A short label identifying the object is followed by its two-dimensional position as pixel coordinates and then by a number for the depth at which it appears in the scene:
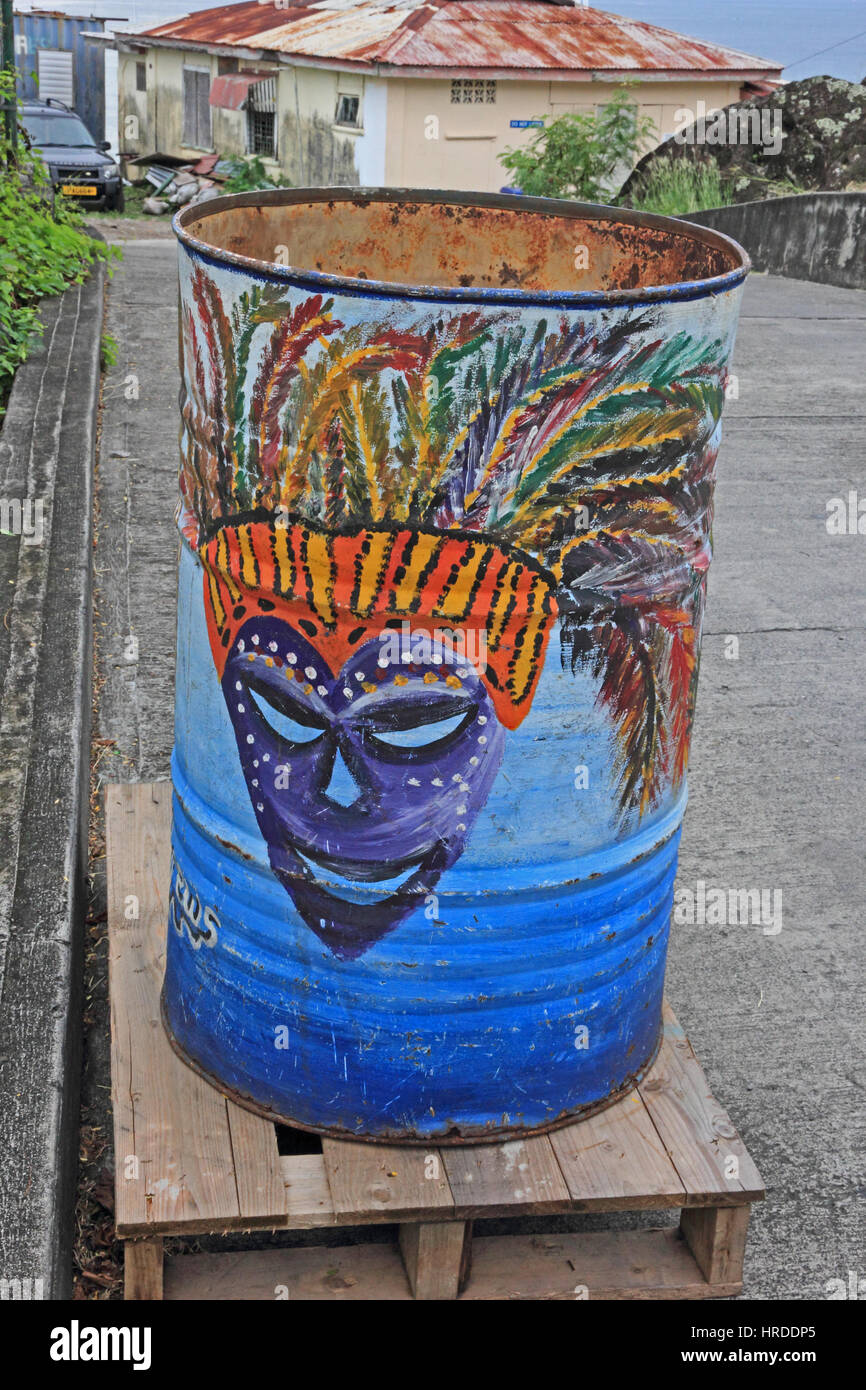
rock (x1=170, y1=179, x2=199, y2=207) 25.52
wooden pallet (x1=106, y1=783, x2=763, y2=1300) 2.14
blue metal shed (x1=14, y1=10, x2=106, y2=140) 36.75
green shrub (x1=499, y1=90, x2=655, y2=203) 18.44
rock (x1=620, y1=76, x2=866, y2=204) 14.50
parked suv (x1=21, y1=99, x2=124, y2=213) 22.09
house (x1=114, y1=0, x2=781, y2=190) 24.16
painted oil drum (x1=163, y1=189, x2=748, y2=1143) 1.91
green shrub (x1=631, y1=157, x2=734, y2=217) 15.35
